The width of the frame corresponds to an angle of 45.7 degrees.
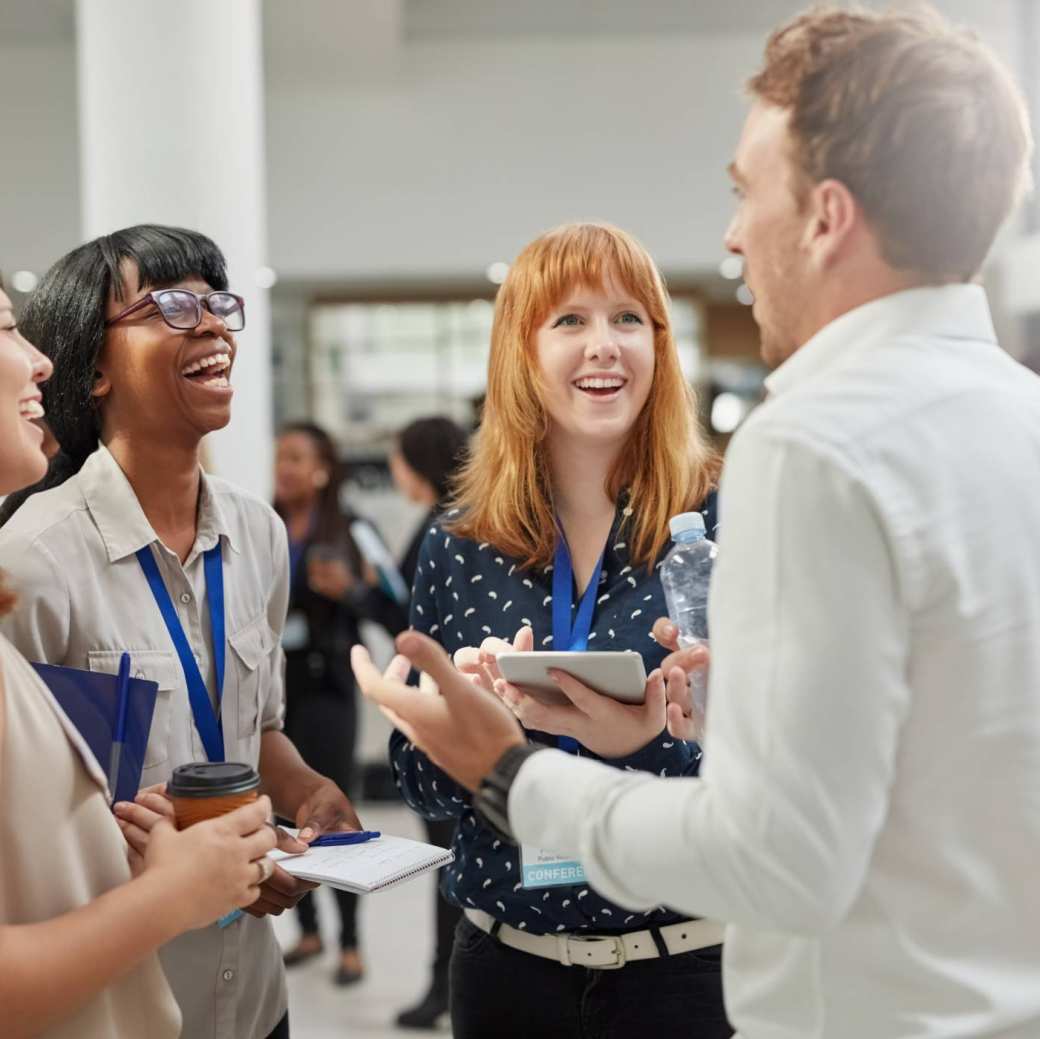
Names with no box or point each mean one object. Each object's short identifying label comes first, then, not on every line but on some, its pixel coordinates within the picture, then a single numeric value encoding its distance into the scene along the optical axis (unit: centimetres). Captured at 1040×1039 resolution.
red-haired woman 183
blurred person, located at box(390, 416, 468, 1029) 502
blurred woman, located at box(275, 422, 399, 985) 489
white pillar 399
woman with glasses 177
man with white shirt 99
